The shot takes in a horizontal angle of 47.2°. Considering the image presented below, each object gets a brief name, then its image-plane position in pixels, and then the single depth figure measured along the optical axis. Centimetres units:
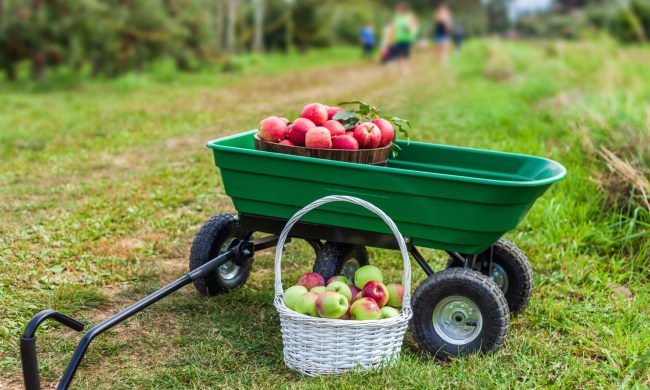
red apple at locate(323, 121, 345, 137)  363
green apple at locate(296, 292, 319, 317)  317
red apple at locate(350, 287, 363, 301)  329
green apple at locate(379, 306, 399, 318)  320
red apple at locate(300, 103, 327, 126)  376
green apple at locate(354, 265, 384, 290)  342
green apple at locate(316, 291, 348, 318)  310
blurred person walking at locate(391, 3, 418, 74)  1731
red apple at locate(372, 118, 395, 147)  373
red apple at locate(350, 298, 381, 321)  314
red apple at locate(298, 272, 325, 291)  340
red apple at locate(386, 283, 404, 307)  337
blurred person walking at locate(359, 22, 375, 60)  2472
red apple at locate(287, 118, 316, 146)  362
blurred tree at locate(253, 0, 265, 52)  2162
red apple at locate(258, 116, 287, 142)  367
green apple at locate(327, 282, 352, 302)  327
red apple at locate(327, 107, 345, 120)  392
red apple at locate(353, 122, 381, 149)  362
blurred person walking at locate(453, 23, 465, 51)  3184
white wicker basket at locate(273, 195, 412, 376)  308
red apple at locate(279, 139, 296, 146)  360
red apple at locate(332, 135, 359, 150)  354
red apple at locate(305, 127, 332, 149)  353
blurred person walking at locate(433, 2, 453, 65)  1939
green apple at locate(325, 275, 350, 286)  339
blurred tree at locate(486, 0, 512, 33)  6800
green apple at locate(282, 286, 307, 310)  326
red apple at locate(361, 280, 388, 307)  326
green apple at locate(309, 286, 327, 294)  330
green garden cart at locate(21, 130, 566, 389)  320
